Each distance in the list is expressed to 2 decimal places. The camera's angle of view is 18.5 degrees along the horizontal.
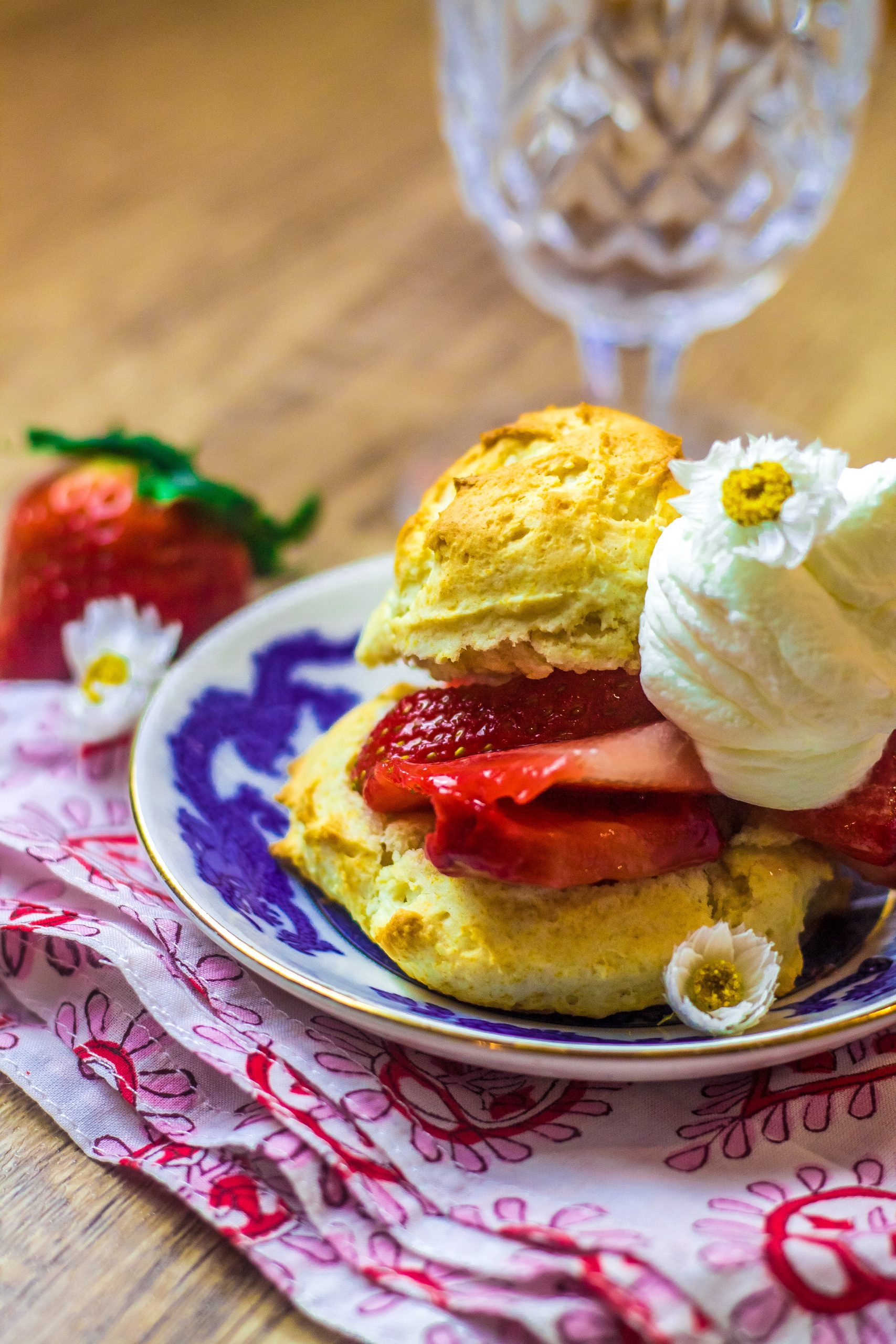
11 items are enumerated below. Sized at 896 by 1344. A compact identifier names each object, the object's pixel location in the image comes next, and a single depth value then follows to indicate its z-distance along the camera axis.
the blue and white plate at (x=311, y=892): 0.32
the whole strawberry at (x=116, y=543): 0.41
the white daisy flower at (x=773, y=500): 0.32
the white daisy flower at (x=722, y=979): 0.33
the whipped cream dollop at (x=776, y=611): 0.32
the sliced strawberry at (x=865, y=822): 0.34
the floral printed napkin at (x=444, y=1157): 0.31
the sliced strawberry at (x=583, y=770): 0.33
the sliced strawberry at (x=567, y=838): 0.33
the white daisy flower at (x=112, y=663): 0.38
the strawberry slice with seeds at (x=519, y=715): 0.34
